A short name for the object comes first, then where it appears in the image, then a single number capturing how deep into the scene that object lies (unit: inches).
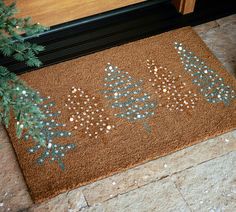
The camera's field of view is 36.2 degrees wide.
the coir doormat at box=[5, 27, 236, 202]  65.4
